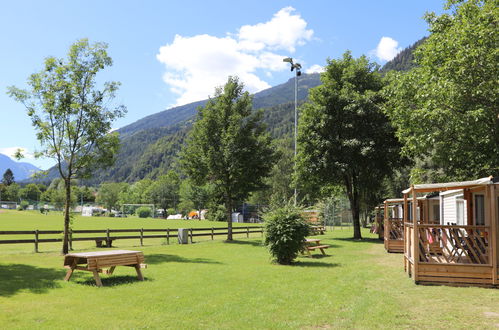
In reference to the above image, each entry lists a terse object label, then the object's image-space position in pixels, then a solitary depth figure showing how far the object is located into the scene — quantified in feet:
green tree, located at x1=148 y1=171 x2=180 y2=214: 372.79
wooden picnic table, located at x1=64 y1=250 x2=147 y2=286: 33.37
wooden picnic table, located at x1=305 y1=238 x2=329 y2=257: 56.07
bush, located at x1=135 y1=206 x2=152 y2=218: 277.64
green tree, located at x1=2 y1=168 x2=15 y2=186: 549.95
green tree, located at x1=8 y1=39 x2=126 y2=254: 59.11
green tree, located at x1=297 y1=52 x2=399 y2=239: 87.86
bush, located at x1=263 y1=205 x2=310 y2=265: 48.55
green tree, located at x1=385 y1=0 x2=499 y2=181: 53.47
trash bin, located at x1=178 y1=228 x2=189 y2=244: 79.57
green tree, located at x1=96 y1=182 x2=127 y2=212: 395.34
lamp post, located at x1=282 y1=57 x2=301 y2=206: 103.84
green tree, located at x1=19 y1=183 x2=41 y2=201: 480.64
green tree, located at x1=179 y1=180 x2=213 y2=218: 270.01
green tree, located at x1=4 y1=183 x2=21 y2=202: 448.65
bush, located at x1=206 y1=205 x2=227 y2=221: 225.74
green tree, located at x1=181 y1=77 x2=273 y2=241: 89.51
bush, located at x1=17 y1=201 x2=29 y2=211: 346.33
